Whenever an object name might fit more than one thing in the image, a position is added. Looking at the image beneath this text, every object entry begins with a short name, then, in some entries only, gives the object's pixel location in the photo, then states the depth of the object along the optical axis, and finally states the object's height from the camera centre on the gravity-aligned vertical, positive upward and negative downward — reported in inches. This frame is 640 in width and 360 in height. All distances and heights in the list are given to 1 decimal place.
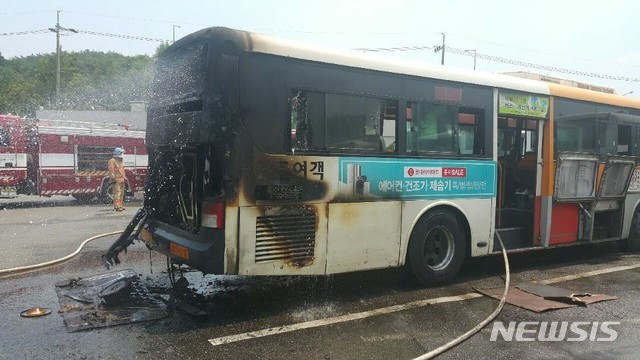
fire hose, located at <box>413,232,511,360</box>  172.4 -66.5
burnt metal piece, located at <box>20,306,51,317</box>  206.6 -67.8
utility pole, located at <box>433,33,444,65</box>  1419.8 +304.8
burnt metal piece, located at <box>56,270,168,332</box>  200.7 -67.2
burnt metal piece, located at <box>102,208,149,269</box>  243.8 -44.9
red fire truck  635.5 -10.1
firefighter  609.0 -33.3
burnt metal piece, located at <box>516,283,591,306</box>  240.2 -66.6
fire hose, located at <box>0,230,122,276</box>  273.1 -66.7
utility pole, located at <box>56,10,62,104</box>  1628.4 +327.3
